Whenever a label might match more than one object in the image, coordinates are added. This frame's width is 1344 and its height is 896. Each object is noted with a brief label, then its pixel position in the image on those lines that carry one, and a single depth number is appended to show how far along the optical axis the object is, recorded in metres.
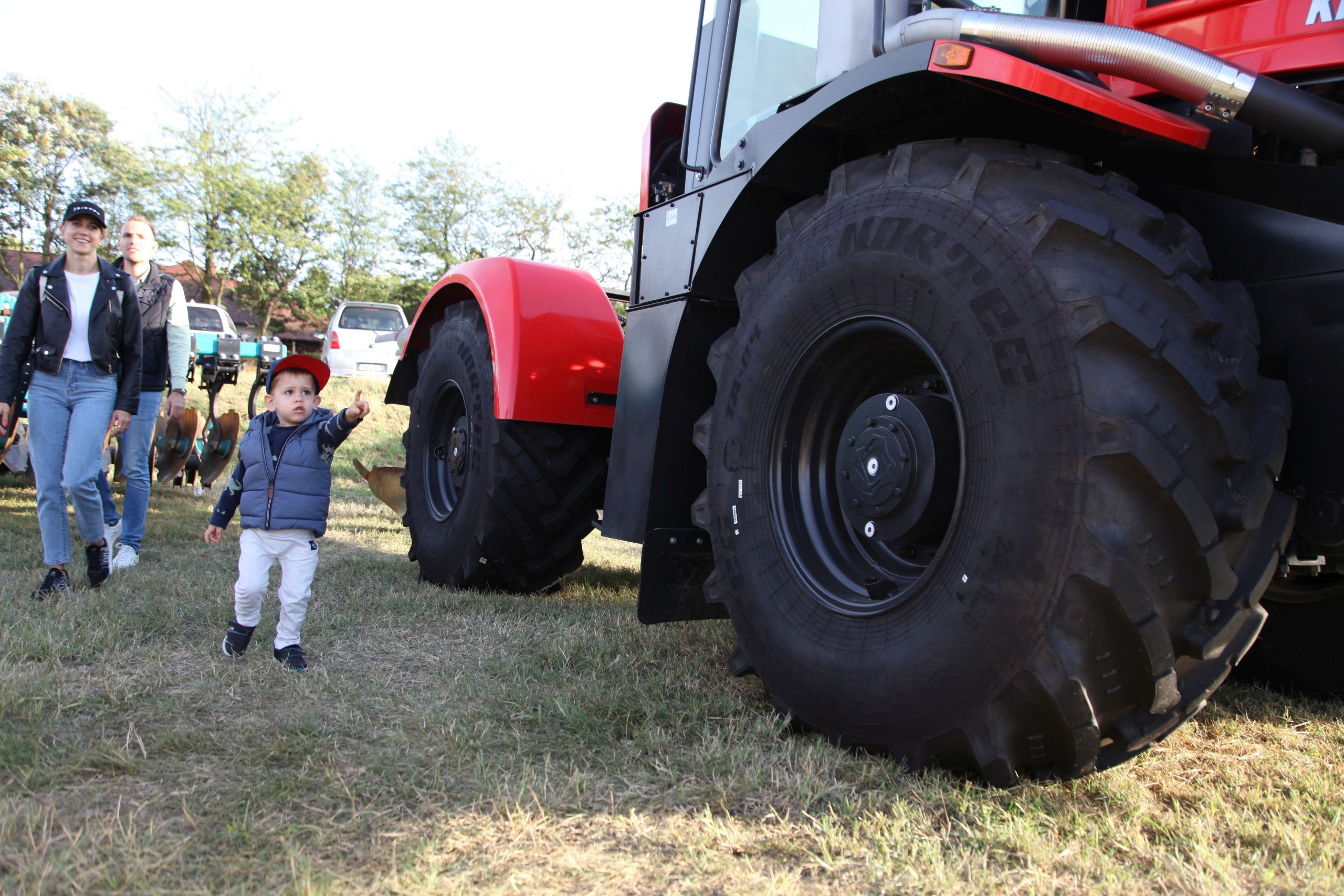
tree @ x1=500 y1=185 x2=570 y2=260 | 38.56
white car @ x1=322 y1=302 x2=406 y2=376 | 15.95
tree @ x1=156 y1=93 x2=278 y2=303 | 31.77
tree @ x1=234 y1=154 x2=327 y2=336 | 33.34
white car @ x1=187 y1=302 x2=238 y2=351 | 17.78
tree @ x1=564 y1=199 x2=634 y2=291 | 38.97
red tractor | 1.86
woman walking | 4.40
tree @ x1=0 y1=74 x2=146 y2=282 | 30.14
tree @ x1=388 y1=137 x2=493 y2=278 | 38.00
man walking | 5.30
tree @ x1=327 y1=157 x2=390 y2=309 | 36.62
